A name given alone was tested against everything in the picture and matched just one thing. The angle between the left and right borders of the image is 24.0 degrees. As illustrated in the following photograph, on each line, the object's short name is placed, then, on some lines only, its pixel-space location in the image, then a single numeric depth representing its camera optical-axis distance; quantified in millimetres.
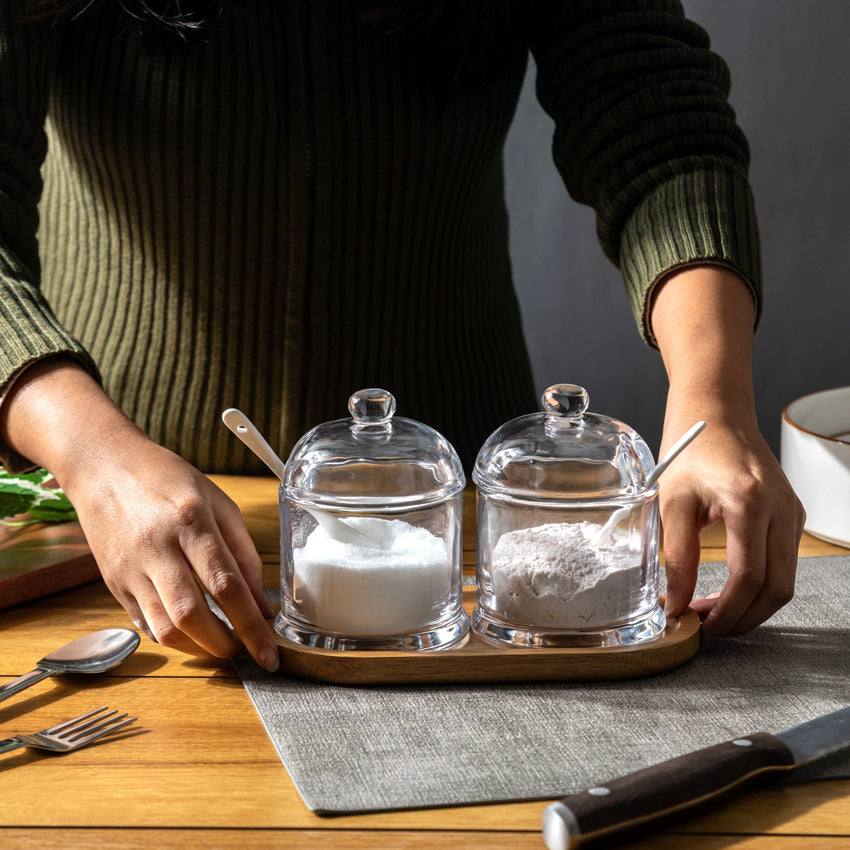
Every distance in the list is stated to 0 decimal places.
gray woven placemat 916
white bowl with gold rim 1201
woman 1174
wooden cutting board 1116
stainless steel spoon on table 1011
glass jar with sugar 1008
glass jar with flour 1010
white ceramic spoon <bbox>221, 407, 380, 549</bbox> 1012
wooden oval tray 1007
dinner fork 944
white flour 1005
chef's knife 864
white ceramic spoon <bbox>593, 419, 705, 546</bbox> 1019
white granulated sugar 1004
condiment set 1009
